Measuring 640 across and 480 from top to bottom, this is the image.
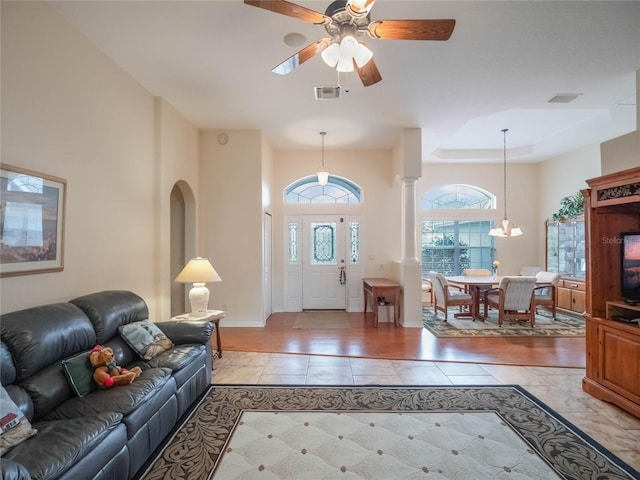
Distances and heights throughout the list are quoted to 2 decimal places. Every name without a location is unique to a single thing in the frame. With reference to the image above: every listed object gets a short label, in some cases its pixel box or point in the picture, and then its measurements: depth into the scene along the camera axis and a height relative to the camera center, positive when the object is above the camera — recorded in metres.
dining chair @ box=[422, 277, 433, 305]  7.38 -0.94
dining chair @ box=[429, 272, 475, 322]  5.79 -0.91
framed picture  2.14 +0.18
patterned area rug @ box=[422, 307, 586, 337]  4.98 -1.33
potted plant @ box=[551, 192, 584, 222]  6.41 +0.82
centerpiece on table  6.60 -0.49
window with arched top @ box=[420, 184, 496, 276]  7.80 +0.43
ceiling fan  2.00 +1.49
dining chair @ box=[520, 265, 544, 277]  7.33 -0.51
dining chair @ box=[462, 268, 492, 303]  6.80 -0.54
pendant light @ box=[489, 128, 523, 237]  6.22 +0.35
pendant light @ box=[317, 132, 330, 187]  5.47 +1.22
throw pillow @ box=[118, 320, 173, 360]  2.67 -0.80
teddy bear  2.15 -0.86
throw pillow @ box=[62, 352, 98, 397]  2.05 -0.83
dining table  5.68 -0.65
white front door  6.72 -0.31
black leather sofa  1.51 -0.94
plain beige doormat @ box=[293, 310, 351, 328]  5.49 -1.33
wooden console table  5.42 -0.78
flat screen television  2.78 -0.16
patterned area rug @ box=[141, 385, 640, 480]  2.01 -1.39
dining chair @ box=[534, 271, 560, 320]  5.67 -0.79
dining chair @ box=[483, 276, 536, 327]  5.32 -0.84
